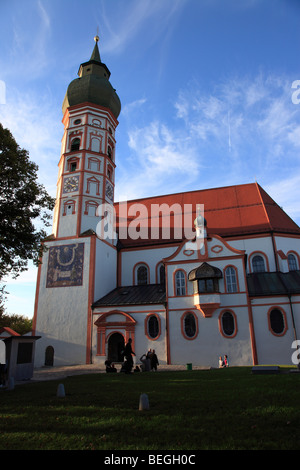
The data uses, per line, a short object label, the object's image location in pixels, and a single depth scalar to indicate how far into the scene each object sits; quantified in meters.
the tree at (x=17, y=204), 16.83
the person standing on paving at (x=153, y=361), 19.65
